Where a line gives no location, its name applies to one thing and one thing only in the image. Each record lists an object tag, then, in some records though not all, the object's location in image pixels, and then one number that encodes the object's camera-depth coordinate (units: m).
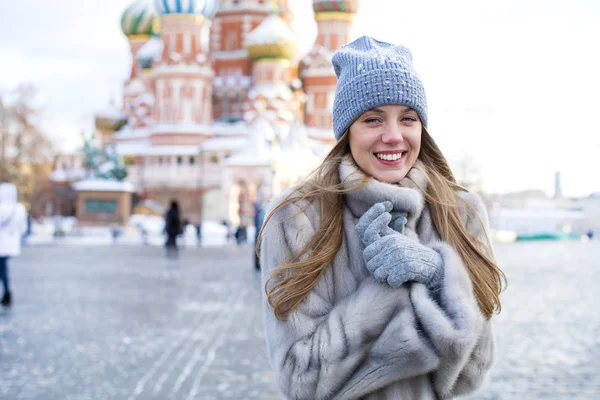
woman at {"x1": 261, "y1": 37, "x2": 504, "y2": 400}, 2.03
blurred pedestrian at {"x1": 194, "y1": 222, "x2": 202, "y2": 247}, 26.81
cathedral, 41.84
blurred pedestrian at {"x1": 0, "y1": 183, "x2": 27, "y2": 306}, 8.69
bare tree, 40.97
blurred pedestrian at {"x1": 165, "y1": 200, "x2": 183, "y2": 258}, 17.55
